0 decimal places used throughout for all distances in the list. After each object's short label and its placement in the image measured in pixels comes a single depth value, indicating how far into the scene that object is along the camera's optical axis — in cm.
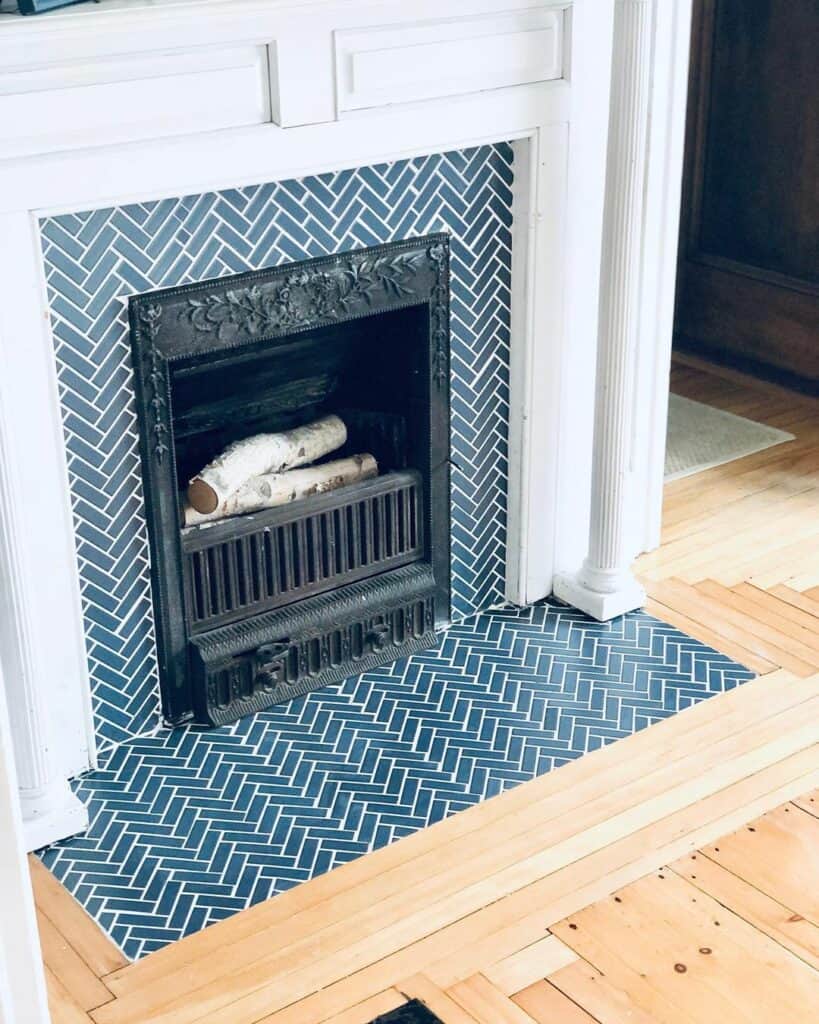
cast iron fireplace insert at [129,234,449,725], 339
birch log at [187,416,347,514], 357
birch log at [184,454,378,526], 361
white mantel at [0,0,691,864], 298
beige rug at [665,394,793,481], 505
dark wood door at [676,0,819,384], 534
